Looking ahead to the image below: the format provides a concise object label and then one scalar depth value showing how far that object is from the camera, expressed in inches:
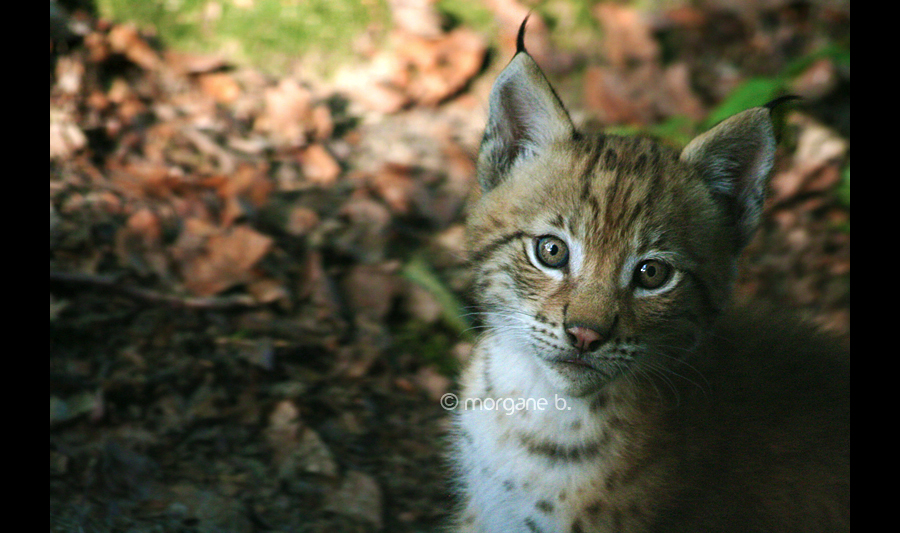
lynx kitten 224.1
